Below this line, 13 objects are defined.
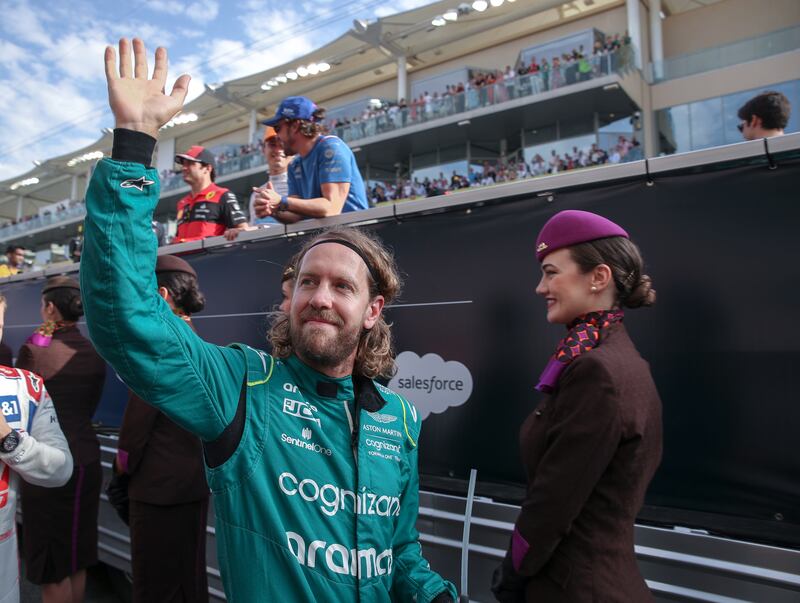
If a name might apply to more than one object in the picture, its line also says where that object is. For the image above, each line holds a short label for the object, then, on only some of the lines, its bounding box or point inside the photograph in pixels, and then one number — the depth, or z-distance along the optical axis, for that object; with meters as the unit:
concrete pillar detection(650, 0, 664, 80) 21.09
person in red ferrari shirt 4.37
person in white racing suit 2.43
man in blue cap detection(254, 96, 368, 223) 3.35
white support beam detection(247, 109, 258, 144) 31.70
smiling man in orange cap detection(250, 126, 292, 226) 4.59
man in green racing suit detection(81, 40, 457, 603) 1.14
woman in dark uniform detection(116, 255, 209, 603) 2.61
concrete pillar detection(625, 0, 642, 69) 20.58
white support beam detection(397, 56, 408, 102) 26.32
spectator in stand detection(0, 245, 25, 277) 9.02
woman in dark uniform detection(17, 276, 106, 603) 3.22
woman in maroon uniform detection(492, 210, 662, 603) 1.50
